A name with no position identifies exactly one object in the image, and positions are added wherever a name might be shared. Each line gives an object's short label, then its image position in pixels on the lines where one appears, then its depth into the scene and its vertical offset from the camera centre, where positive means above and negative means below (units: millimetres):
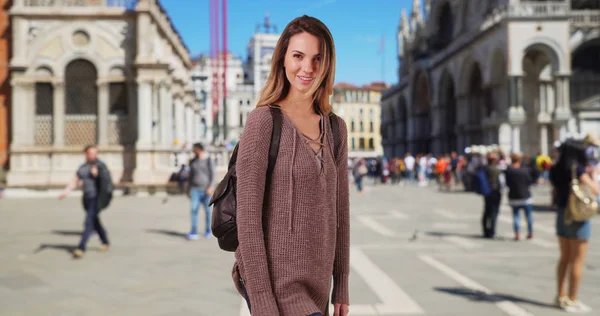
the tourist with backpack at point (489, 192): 11383 -630
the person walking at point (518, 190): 10812 -556
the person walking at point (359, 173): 25475 -518
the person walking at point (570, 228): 6133 -740
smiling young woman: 2061 -106
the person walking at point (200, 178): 11312 -313
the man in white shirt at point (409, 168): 34991 -420
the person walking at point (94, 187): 9477 -404
